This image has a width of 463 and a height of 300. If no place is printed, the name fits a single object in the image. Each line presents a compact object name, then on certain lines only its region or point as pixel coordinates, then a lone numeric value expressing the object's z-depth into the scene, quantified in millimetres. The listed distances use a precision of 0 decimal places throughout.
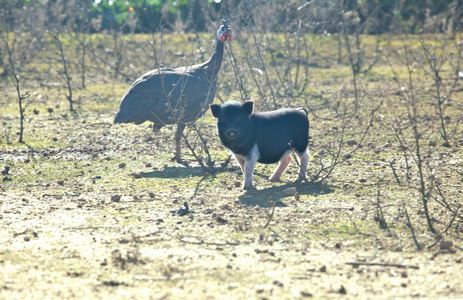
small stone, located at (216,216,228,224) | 10586
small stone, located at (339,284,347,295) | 7699
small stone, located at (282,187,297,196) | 12023
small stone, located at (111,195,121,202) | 11984
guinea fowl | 15641
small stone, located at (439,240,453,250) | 9047
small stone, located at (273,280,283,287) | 7961
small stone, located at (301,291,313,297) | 7648
